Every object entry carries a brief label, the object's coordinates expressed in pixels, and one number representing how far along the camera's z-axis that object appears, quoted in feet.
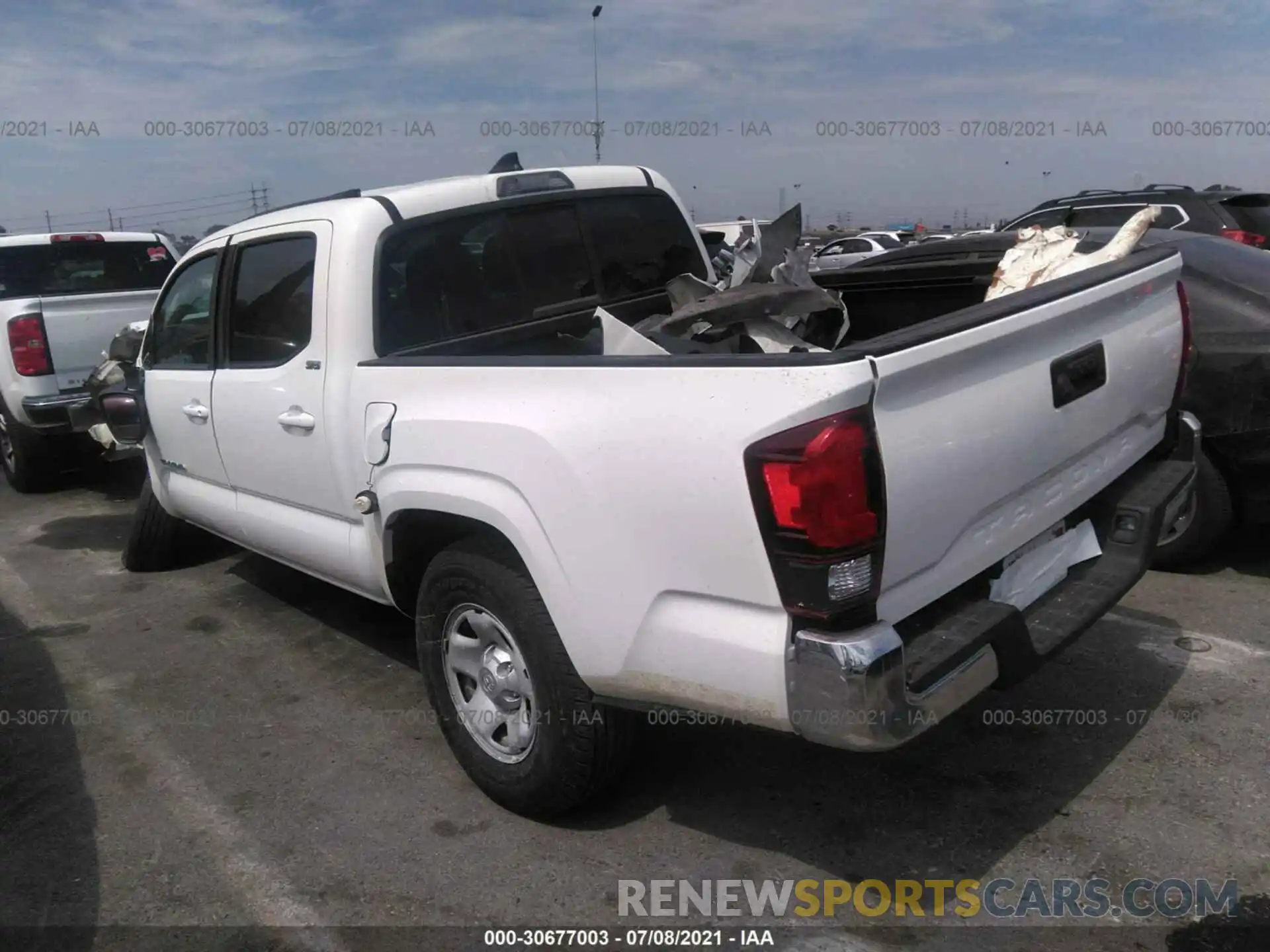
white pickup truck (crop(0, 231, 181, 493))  23.63
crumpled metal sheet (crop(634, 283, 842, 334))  11.10
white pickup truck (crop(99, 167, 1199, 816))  7.17
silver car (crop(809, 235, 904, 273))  81.35
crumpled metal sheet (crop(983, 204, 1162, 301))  11.51
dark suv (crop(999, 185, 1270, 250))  34.47
